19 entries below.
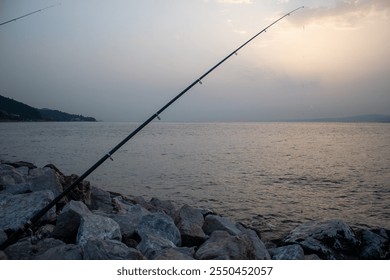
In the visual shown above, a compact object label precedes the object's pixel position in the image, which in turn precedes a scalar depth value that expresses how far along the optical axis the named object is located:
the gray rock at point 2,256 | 2.79
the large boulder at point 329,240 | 5.08
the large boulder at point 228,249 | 3.26
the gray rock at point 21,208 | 3.83
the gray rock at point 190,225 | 4.55
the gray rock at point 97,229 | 3.46
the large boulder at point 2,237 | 3.38
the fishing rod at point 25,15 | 4.28
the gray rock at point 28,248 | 3.17
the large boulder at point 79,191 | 5.28
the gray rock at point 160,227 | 4.14
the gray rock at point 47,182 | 5.16
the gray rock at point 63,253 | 2.95
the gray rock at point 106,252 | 2.90
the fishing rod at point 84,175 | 3.04
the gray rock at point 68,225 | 3.70
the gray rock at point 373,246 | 5.26
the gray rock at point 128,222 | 4.07
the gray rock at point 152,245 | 3.46
